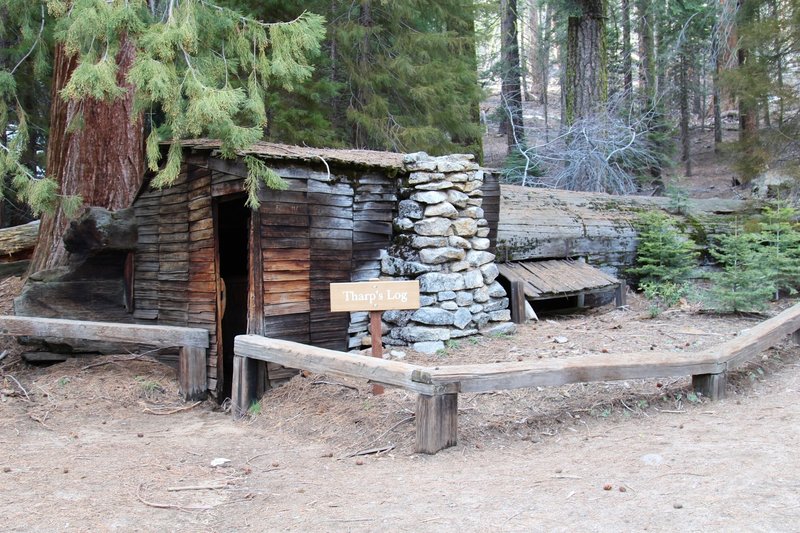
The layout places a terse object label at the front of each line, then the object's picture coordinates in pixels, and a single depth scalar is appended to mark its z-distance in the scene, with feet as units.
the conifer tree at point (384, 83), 39.78
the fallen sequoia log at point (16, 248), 34.14
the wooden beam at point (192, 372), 23.03
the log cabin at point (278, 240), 22.43
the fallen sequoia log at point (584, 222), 33.50
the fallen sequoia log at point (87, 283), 26.66
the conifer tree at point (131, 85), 20.84
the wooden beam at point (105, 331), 22.86
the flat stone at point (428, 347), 24.40
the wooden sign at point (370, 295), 19.84
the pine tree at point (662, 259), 35.01
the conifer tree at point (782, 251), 31.12
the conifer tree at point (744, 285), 29.09
